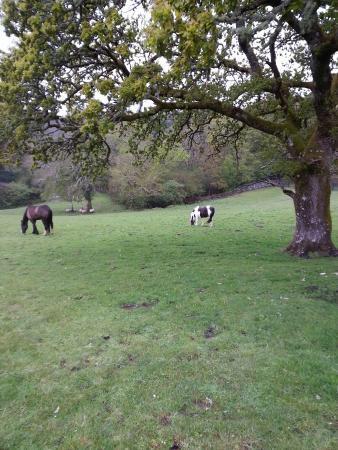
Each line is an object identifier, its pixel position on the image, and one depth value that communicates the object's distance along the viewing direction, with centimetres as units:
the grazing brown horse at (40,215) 2131
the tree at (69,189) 4368
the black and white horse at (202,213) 2328
